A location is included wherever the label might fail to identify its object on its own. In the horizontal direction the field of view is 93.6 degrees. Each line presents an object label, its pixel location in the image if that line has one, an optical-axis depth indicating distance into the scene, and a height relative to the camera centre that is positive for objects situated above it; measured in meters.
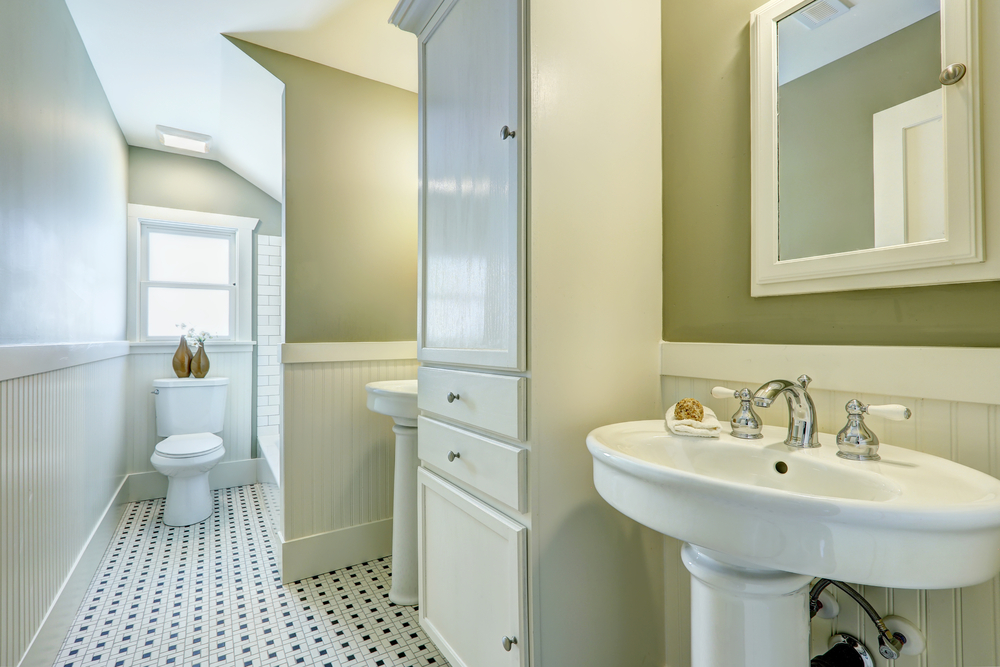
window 3.01 +0.43
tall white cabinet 1.06 +0.04
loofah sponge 1.03 -0.16
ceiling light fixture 2.78 +1.21
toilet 2.54 -0.60
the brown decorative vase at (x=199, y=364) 3.03 -0.17
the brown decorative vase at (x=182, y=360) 2.99 -0.15
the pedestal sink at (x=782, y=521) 0.55 -0.25
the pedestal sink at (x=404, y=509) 1.83 -0.68
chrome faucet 0.88 -0.14
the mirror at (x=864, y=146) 0.81 +0.38
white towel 0.98 -0.19
